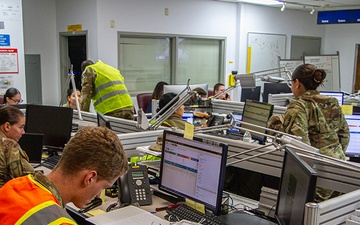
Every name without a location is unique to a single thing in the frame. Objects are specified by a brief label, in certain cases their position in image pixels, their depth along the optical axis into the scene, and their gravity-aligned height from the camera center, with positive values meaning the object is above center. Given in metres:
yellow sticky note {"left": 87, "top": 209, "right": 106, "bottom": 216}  1.99 -0.78
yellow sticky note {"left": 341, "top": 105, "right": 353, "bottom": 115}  3.33 -0.41
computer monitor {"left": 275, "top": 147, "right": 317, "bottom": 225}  1.36 -0.49
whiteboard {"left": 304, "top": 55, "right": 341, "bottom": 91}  8.87 -0.14
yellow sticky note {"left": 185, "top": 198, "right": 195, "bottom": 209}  1.98 -0.72
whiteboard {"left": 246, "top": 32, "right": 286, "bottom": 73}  8.09 +0.18
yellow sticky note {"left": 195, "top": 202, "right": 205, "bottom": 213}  1.92 -0.72
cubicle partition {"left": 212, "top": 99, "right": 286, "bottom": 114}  4.45 -0.55
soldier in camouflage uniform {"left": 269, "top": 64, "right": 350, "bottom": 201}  2.38 -0.34
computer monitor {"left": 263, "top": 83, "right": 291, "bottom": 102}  6.26 -0.47
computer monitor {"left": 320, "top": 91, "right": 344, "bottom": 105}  4.34 -0.38
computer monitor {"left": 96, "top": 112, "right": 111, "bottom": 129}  2.50 -0.42
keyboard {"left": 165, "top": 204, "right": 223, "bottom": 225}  1.85 -0.75
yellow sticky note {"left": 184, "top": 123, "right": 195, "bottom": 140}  1.98 -0.37
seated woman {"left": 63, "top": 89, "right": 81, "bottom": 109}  4.09 -0.44
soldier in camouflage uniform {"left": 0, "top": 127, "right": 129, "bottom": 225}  1.13 -0.39
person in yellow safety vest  3.86 -0.35
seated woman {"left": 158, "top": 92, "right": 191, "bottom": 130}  3.01 -0.47
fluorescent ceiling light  7.62 +1.09
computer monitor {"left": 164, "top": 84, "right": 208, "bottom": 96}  4.61 -0.35
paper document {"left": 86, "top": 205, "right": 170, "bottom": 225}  1.83 -0.75
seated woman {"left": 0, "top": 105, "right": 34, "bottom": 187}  2.15 -0.57
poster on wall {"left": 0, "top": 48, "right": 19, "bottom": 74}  5.31 -0.08
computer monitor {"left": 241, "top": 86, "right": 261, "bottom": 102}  5.68 -0.50
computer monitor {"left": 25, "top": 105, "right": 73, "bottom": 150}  3.16 -0.54
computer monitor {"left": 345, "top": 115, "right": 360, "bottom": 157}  3.09 -0.58
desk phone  2.09 -0.69
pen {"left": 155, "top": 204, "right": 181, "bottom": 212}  2.06 -0.77
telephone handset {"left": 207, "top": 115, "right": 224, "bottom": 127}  4.04 -0.63
